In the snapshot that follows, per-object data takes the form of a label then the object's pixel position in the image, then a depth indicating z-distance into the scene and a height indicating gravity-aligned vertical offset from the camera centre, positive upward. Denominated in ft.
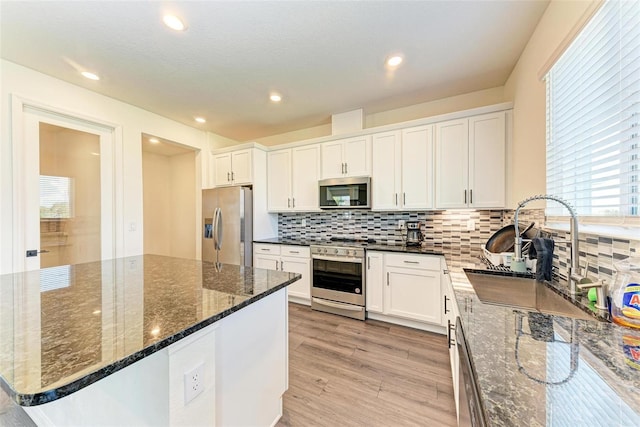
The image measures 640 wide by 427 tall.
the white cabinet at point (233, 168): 12.13 +2.35
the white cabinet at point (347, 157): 10.11 +2.40
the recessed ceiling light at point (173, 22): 5.60 +4.58
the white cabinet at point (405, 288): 8.13 -2.74
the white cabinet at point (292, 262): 10.57 -2.25
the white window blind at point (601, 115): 3.13 +1.50
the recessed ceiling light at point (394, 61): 7.09 +4.57
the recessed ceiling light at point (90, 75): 7.81 +4.56
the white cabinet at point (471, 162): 8.00 +1.73
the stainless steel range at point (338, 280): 9.34 -2.76
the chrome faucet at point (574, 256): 3.76 -0.73
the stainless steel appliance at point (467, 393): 1.81 -1.67
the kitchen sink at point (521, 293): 3.88 -1.58
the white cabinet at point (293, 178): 11.34 +1.68
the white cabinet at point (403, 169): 9.02 +1.67
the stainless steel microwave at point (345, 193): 9.86 +0.82
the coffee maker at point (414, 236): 9.68 -0.98
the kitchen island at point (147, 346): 2.01 -1.24
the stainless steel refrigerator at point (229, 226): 11.45 -0.66
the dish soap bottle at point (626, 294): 2.71 -0.97
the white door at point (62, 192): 7.48 +0.76
